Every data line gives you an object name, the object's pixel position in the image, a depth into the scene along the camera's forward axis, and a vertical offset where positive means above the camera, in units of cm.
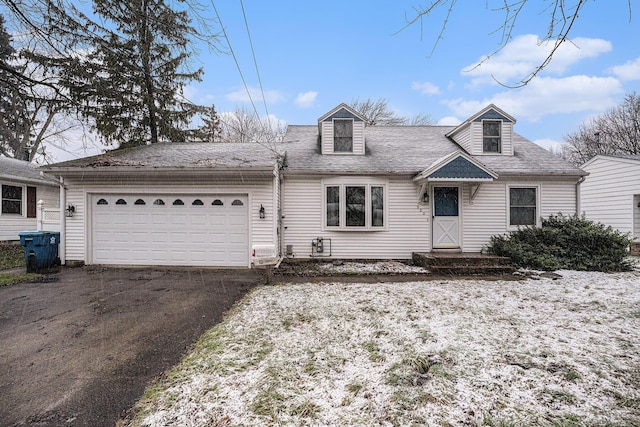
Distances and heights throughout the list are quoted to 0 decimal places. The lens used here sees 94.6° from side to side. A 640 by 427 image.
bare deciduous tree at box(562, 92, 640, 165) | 2248 +659
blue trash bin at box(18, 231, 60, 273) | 789 -94
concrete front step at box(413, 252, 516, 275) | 797 -142
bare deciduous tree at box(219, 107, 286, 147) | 2406 +736
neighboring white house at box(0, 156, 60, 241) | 1256 +93
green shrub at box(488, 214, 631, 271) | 823 -100
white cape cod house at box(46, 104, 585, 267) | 852 +56
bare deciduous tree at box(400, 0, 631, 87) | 244 +168
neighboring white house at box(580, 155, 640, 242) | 1168 +90
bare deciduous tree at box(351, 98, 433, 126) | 2533 +880
